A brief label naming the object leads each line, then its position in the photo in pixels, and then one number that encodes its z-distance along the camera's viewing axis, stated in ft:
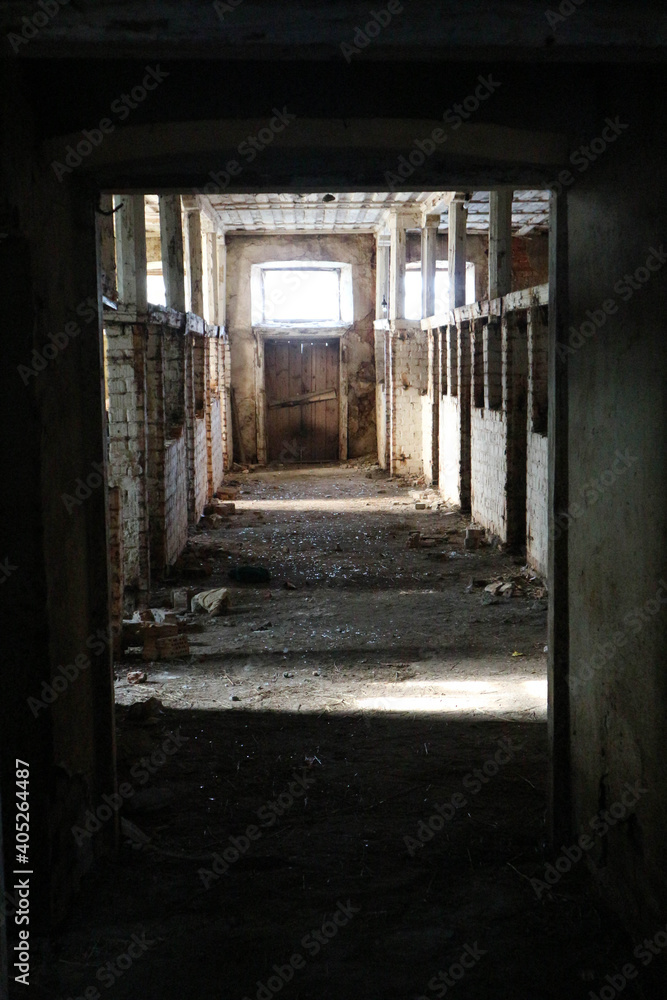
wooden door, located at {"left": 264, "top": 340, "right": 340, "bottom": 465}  68.33
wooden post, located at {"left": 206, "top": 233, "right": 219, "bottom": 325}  60.34
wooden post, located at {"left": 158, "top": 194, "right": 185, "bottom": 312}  38.42
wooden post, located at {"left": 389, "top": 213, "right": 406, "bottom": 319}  56.59
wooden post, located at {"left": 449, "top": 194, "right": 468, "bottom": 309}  47.32
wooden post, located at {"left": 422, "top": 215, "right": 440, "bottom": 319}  54.49
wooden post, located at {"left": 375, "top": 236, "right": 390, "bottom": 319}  61.98
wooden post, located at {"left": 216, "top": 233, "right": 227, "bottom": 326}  62.69
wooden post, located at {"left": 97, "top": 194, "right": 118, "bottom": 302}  26.94
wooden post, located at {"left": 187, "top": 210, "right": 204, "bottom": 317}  47.24
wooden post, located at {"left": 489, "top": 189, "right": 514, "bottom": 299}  36.73
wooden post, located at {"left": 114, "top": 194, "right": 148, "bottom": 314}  29.09
